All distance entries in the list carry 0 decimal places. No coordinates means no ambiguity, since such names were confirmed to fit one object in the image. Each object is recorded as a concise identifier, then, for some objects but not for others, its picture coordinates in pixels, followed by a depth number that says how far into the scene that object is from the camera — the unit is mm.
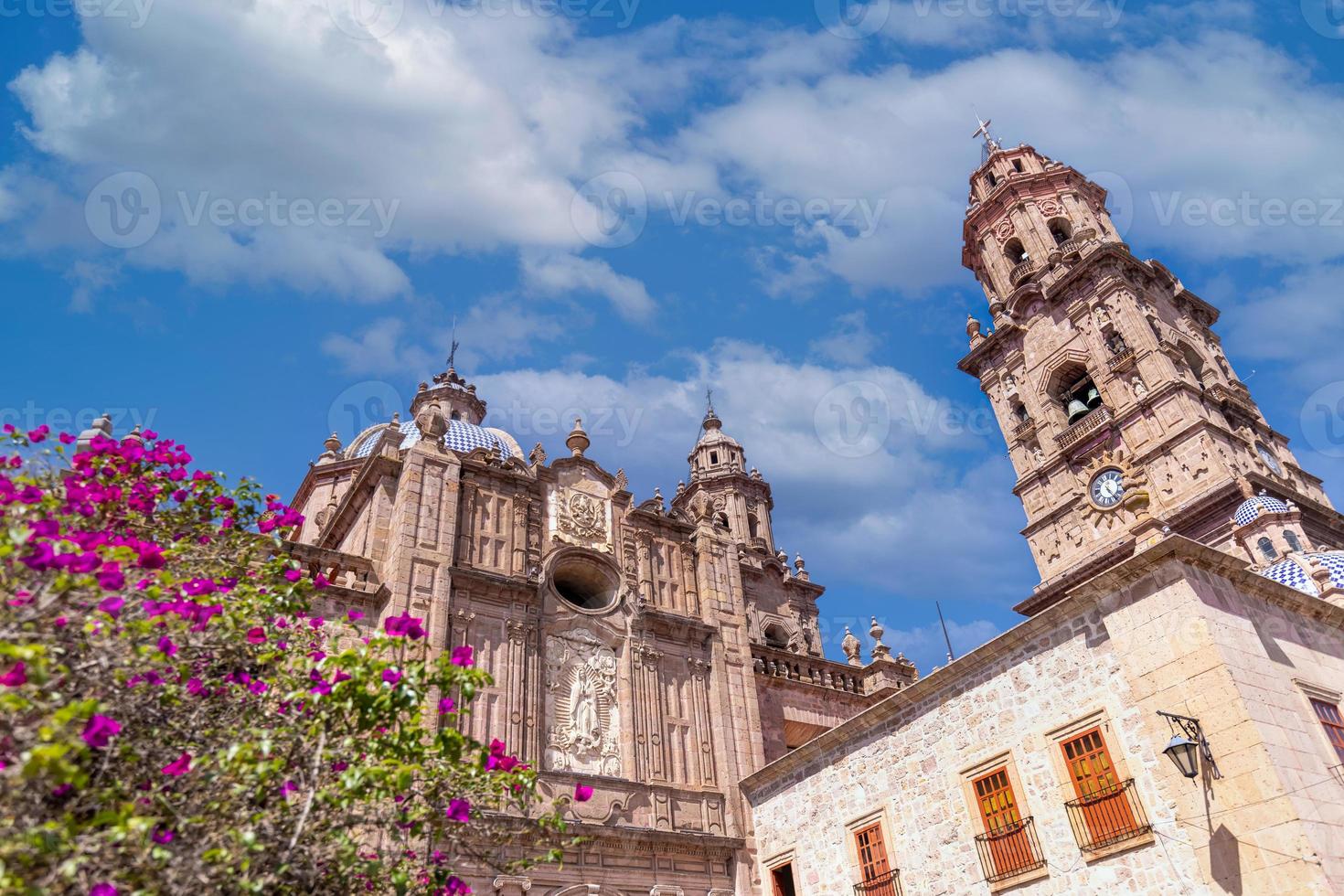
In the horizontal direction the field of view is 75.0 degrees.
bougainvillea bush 6766
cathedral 13188
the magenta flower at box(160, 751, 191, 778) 7566
